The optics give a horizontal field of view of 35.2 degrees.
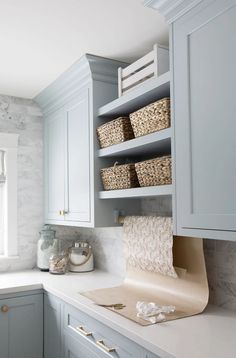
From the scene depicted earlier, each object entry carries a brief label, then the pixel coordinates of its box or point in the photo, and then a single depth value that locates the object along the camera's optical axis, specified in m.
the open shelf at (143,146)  1.82
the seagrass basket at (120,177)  2.12
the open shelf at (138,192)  1.80
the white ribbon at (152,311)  1.67
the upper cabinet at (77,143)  2.42
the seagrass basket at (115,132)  2.17
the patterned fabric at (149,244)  1.99
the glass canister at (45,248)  2.98
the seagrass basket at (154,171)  1.81
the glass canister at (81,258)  2.91
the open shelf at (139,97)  1.84
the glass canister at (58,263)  2.81
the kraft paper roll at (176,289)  1.85
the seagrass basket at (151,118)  1.80
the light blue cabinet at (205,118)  1.41
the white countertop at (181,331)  1.36
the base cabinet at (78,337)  1.66
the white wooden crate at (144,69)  1.89
